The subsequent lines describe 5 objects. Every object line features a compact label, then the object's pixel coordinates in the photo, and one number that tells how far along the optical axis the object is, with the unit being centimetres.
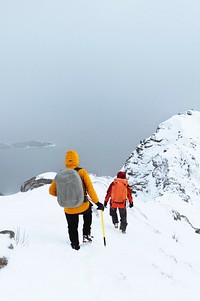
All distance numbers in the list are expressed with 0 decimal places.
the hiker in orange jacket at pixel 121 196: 902
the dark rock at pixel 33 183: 2034
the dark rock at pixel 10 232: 563
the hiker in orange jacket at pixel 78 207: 586
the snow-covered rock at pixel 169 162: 4066
